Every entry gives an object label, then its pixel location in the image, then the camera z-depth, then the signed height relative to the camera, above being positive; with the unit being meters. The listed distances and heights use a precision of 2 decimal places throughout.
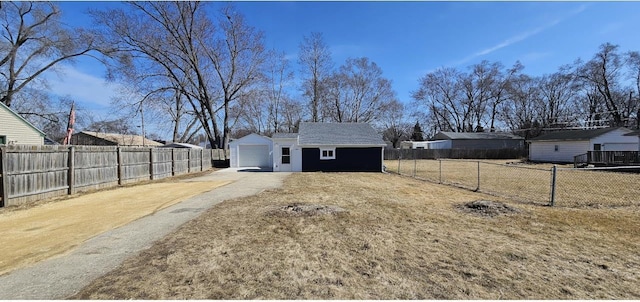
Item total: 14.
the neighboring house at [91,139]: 42.12 +2.28
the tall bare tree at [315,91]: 39.22 +8.33
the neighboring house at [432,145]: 45.03 +0.98
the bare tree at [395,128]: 47.59 +4.68
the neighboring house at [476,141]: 44.34 +1.47
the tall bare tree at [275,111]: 41.50 +6.08
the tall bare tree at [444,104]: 52.59 +8.58
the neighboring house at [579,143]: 26.36 +0.63
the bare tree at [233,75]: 29.50 +7.84
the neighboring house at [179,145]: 36.21 +1.12
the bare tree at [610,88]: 39.34 +8.32
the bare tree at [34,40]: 23.12 +9.25
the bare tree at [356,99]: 42.44 +7.72
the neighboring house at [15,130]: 16.70 +1.56
